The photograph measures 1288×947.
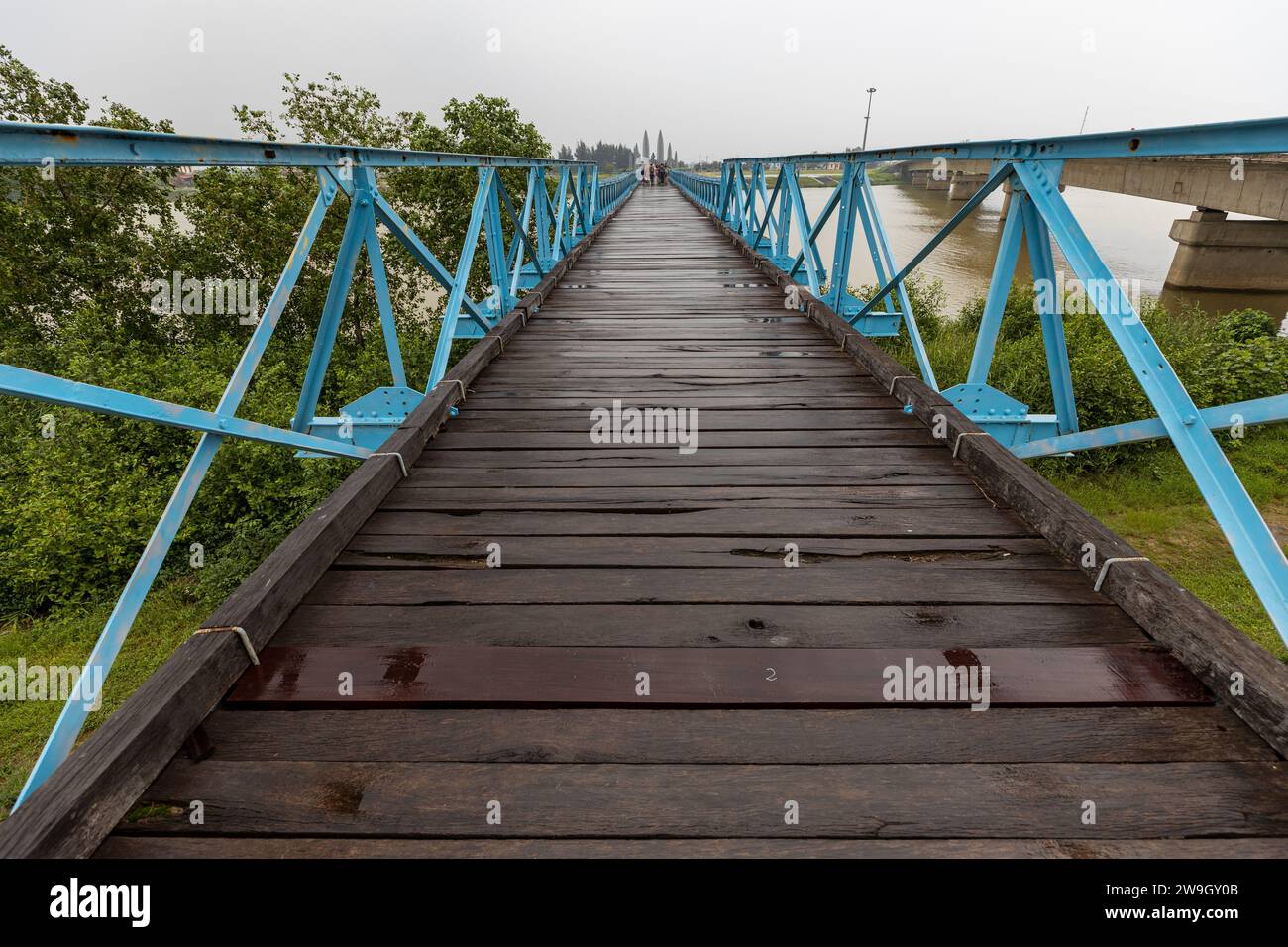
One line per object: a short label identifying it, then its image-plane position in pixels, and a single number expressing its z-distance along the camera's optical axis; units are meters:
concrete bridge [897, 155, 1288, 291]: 13.50
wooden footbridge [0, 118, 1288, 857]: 1.33
